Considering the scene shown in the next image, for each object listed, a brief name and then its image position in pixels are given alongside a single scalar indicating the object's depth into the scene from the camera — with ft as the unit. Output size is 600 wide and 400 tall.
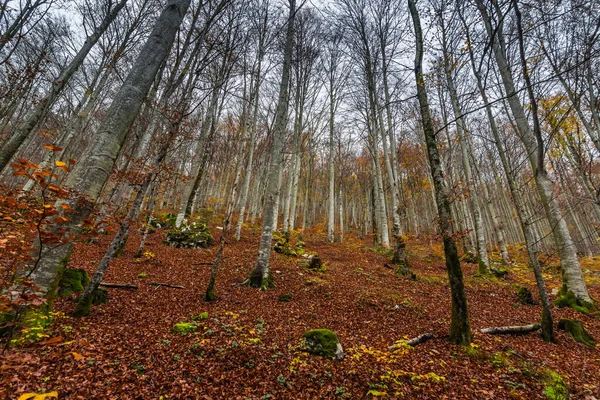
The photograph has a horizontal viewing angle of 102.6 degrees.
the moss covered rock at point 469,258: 46.03
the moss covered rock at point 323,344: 12.24
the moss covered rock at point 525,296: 24.26
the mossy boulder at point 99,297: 15.36
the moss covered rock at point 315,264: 30.38
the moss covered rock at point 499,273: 35.14
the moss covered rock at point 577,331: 15.97
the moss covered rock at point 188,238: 35.06
